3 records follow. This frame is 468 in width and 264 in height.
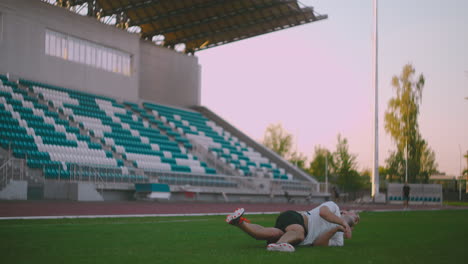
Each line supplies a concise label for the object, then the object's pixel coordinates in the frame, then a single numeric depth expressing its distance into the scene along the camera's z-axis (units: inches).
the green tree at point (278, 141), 3332.7
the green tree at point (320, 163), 2886.1
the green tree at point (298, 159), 3358.8
